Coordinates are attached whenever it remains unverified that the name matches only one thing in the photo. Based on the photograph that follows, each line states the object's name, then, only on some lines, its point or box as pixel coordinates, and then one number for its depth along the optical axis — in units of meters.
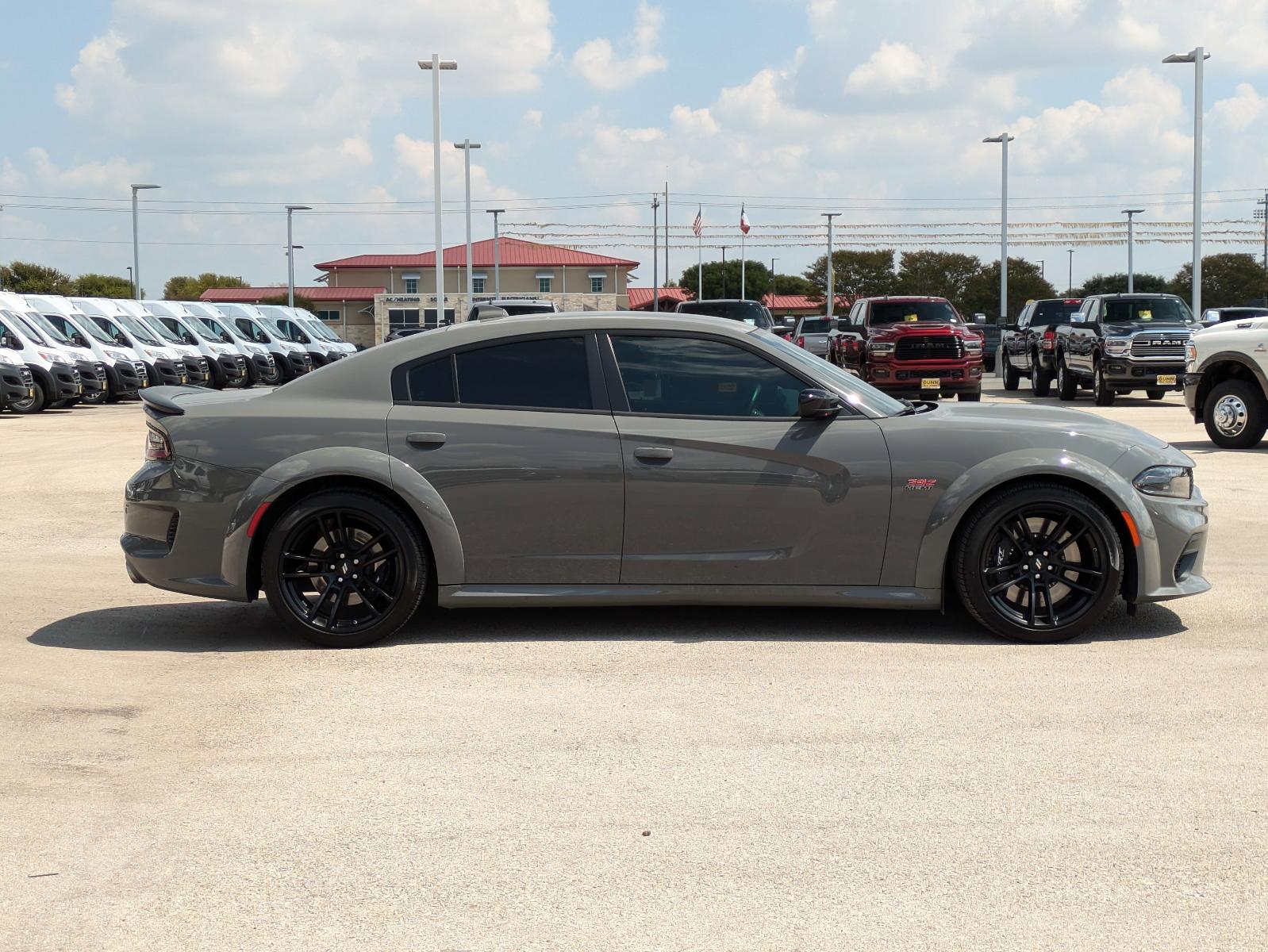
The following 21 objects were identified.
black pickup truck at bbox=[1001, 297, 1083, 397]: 30.47
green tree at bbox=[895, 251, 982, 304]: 110.31
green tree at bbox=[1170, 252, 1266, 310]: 97.19
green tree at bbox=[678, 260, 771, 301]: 136.12
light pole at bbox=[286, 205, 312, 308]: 72.94
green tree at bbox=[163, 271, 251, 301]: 135.68
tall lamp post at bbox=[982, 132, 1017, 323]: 55.78
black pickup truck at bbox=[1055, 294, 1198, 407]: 25.62
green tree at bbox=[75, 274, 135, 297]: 116.81
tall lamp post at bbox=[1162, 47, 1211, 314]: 37.62
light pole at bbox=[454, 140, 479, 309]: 60.62
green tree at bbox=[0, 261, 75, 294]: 96.31
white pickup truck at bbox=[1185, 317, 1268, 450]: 16.03
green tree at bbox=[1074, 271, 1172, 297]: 118.44
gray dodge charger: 6.71
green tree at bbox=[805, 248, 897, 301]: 113.69
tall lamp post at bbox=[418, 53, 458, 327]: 39.09
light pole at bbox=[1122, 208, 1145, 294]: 76.83
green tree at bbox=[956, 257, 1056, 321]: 108.81
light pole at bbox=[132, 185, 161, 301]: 62.13
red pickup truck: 26.62
